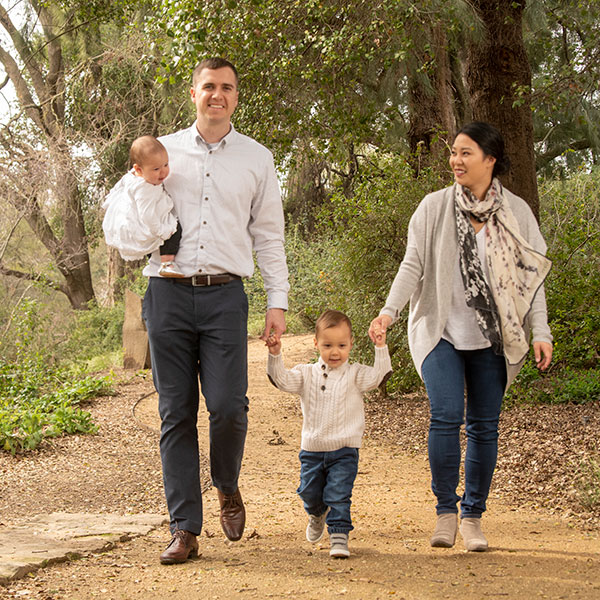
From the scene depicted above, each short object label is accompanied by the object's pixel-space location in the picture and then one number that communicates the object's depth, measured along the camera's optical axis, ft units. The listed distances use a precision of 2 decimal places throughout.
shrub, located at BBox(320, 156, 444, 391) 26.25
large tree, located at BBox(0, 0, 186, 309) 54.85
